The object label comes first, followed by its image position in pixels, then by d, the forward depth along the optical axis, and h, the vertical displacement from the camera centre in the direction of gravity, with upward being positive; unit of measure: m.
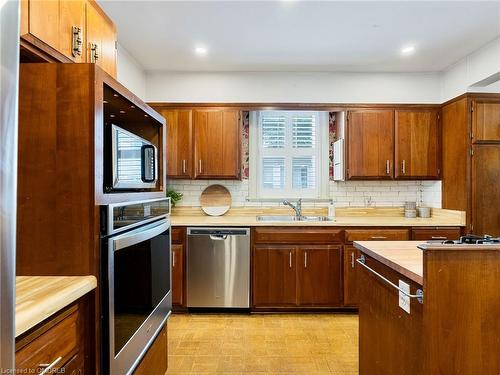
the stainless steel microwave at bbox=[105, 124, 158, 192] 1.29 +0.13
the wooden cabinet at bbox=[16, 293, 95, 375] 0.82 -0.43
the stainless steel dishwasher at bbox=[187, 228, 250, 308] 3.20 -0.74
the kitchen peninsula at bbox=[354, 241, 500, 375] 1.22 -0.44
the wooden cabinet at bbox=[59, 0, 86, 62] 1.34 +0.68
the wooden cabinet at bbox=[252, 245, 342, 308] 3.22 -0.84
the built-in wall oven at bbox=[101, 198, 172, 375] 1.18 -0.38
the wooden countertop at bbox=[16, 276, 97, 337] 0.80 -0.29
